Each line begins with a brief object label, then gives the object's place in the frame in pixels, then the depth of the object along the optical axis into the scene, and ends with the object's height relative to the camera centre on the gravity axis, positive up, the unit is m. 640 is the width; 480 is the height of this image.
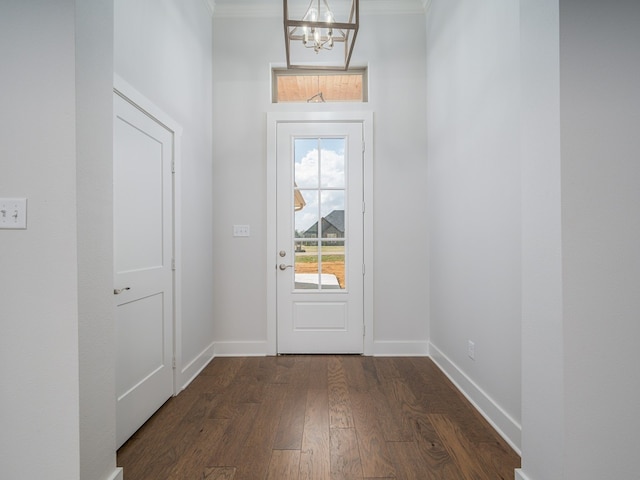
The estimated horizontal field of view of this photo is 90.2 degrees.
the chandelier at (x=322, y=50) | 2.84 +1.79
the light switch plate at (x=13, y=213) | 1.13 +0.10
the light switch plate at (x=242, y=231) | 3.04 +0.07
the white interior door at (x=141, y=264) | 1.68 -0.15
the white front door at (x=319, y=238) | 3.02 +0.00
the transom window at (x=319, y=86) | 3.12 +1.49
